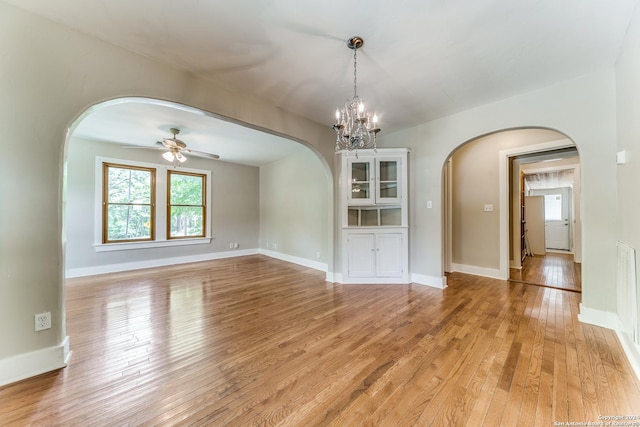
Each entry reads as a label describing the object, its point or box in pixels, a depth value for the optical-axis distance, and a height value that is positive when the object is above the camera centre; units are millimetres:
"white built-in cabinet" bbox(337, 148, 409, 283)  3904 -50
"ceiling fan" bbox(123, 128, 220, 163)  3736 +1081
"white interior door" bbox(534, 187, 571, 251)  7016 -92
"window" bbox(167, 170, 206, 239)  5590 +259
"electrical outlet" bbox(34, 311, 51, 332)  1745 -780
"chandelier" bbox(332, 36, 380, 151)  2020 +916
